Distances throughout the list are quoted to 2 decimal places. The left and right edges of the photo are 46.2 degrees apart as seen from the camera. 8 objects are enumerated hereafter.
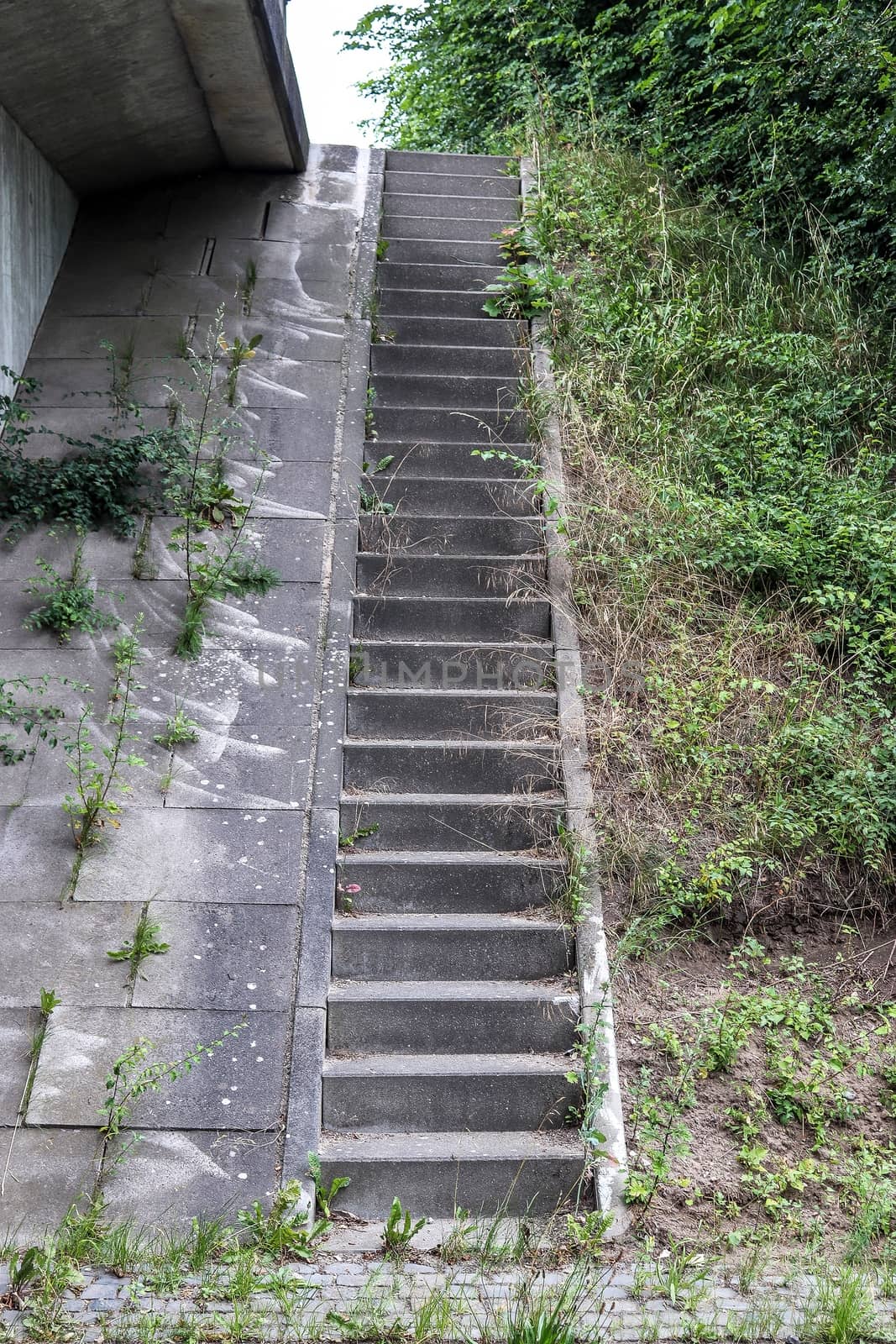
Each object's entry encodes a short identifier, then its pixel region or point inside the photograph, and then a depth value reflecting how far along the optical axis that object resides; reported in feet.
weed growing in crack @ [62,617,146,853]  14.73
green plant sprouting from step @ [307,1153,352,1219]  11.80
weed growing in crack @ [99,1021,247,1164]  11.90
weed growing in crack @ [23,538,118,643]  17.26
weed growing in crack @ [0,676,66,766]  15.65
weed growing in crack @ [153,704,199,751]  15.94
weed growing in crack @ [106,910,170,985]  13.43
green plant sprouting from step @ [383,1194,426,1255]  11.43
